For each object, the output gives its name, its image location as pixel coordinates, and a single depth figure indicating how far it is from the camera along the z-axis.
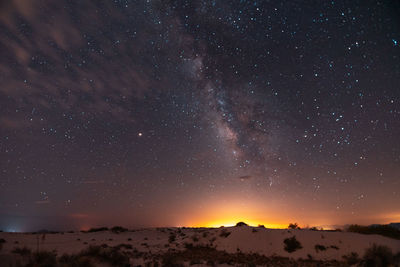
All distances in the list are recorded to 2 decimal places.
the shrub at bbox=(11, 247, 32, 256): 11.47
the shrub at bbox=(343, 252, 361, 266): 12.04
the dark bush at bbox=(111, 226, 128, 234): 39.28
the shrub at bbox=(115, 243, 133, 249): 21.38
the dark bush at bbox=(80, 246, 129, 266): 10.61
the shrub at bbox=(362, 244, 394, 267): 10.41
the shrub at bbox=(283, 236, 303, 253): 17.83
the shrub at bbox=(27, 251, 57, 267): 8.10
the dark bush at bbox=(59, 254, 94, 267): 8.74
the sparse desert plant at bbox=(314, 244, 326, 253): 17.07
